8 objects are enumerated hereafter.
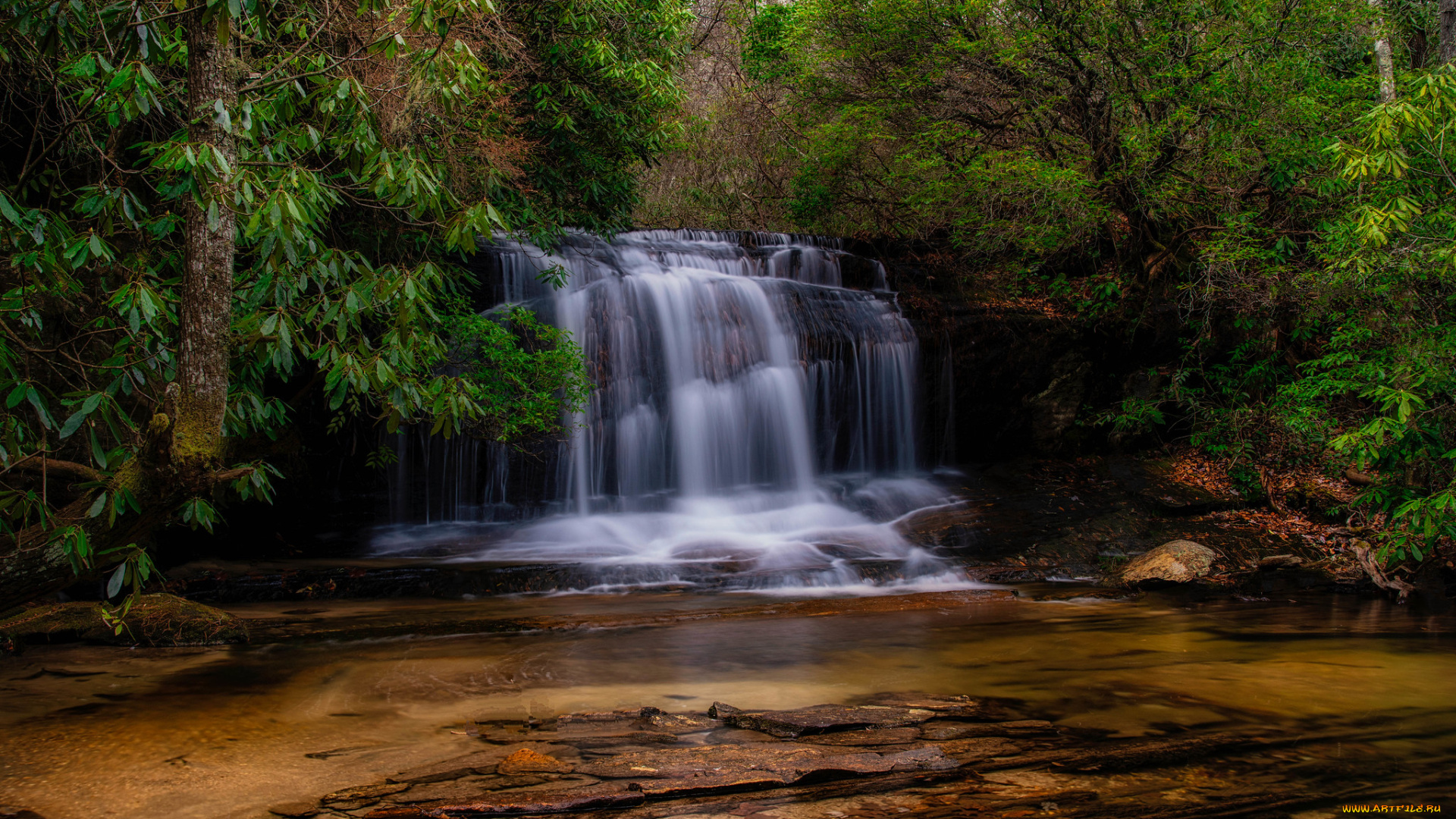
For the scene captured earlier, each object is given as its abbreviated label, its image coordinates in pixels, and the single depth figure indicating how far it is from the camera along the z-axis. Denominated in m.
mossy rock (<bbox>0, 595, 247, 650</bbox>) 6.14
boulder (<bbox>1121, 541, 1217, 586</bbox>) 9.32
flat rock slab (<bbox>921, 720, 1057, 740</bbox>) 4.30
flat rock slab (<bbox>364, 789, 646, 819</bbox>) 3.28
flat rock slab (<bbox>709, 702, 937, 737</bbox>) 4.33
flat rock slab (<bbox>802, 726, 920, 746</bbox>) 4.13
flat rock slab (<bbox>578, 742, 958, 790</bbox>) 3.62
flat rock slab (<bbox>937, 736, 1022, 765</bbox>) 3.95
